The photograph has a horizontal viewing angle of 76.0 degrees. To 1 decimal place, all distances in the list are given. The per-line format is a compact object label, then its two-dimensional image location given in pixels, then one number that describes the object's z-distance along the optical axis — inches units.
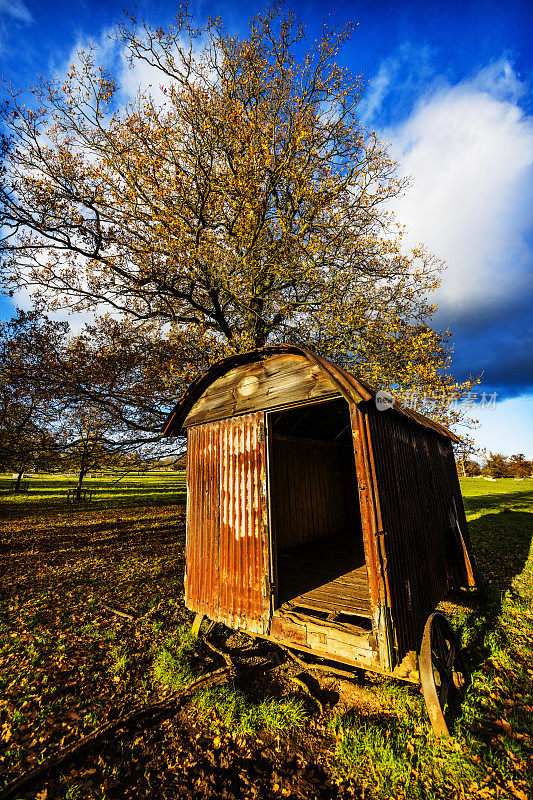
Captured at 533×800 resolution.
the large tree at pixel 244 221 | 454.6
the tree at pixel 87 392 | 429.7
